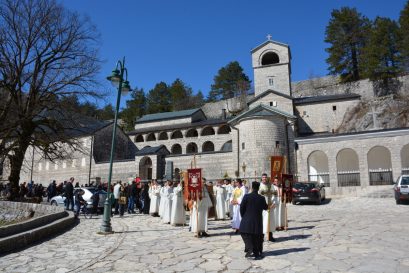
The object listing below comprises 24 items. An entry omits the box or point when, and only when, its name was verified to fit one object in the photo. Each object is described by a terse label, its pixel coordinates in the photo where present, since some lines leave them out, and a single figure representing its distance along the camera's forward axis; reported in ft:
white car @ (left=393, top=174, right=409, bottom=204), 53.83
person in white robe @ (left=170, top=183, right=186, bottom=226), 39.27
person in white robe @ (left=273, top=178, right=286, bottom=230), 33.37
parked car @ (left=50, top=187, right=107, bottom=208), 50.69
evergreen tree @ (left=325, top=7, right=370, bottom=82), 160.66
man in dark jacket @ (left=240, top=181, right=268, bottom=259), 21.68
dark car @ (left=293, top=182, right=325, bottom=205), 61.14
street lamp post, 32.68
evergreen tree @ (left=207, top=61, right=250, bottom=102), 217.97
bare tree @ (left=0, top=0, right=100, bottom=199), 56.24
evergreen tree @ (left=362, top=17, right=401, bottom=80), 133.69
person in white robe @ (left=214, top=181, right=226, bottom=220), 44.09
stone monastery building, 86.38
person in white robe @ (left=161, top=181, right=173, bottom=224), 41.81
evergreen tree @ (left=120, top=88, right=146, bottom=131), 213.87
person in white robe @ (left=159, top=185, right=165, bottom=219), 45.57
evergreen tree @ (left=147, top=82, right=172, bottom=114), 220.02
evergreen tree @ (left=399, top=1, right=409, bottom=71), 127.95
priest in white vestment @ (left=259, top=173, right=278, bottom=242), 28.17
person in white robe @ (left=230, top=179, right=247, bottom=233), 31.24
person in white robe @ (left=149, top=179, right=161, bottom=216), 50.29
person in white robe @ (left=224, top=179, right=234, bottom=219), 44.06
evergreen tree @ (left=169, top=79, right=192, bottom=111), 219.61
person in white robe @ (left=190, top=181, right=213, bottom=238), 30.73
